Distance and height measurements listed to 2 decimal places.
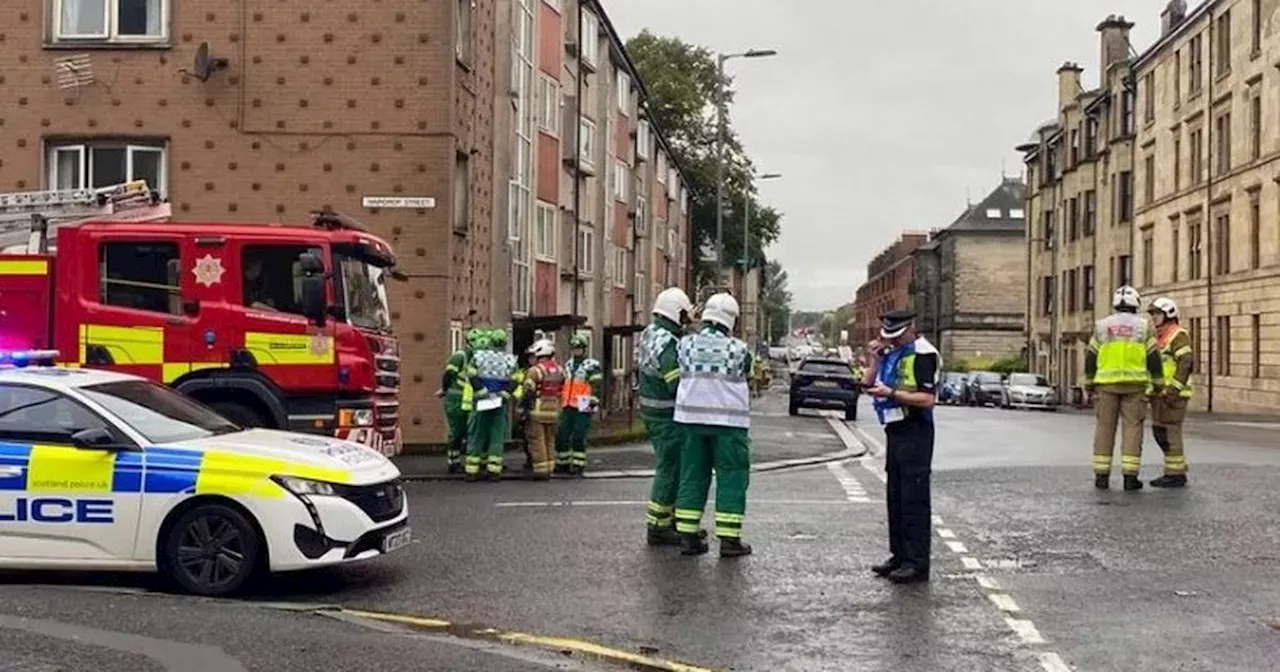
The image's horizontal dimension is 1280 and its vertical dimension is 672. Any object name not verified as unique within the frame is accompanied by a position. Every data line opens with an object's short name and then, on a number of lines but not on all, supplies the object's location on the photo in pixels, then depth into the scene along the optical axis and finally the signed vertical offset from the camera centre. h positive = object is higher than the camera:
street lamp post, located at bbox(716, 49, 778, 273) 37.31 +6.17
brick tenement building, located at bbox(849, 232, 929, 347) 125.88 +7.00
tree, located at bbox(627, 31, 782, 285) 72.88 +11.80
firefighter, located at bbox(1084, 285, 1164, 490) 14.40 -0.17
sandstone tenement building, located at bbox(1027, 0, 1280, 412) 44.94 +6.26
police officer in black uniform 9.62 -0.54
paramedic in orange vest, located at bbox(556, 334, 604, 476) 17.84 -0.68
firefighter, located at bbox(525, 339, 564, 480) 17.55 -0.63
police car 9.16 -0.99
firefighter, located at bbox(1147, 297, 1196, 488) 14.73 -0.32
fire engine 13.81 +0.31
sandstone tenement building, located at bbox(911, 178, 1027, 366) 93.44 +4.52
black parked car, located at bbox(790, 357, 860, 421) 36.75 -0.87
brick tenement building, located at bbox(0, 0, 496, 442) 21.83 +3.50
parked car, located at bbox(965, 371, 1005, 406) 57.84 -1.31
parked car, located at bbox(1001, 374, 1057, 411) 53.97 -1.33
